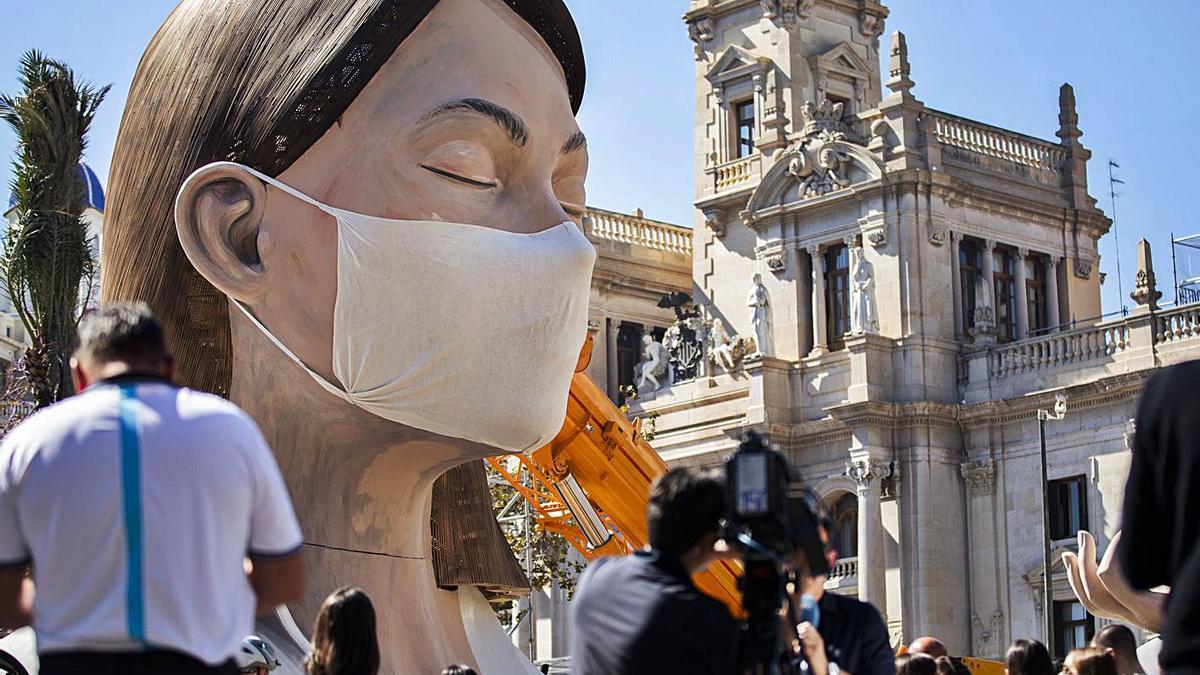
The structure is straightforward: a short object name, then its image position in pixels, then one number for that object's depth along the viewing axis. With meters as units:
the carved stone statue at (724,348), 45.75
